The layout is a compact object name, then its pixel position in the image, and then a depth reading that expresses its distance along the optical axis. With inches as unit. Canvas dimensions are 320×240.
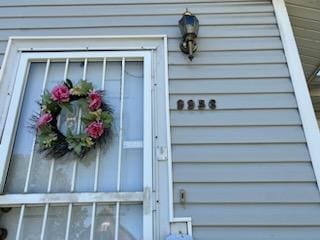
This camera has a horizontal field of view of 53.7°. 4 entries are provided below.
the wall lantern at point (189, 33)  88.8
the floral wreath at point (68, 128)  78.6
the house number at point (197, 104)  83.9
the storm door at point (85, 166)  72.4
